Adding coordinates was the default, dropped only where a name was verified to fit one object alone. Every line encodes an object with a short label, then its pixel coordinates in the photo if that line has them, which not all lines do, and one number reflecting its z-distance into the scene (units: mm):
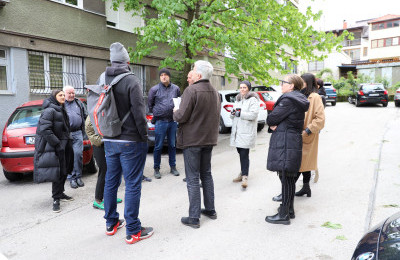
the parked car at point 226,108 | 11562
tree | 9727
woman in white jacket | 5473
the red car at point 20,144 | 5762
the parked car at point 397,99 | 20405
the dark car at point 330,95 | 22578
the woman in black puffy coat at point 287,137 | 3744
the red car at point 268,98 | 14469
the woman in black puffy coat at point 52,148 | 4602
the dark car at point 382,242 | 1908
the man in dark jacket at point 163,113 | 6336
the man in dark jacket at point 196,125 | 3854
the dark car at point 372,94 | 20391
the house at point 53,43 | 9922
